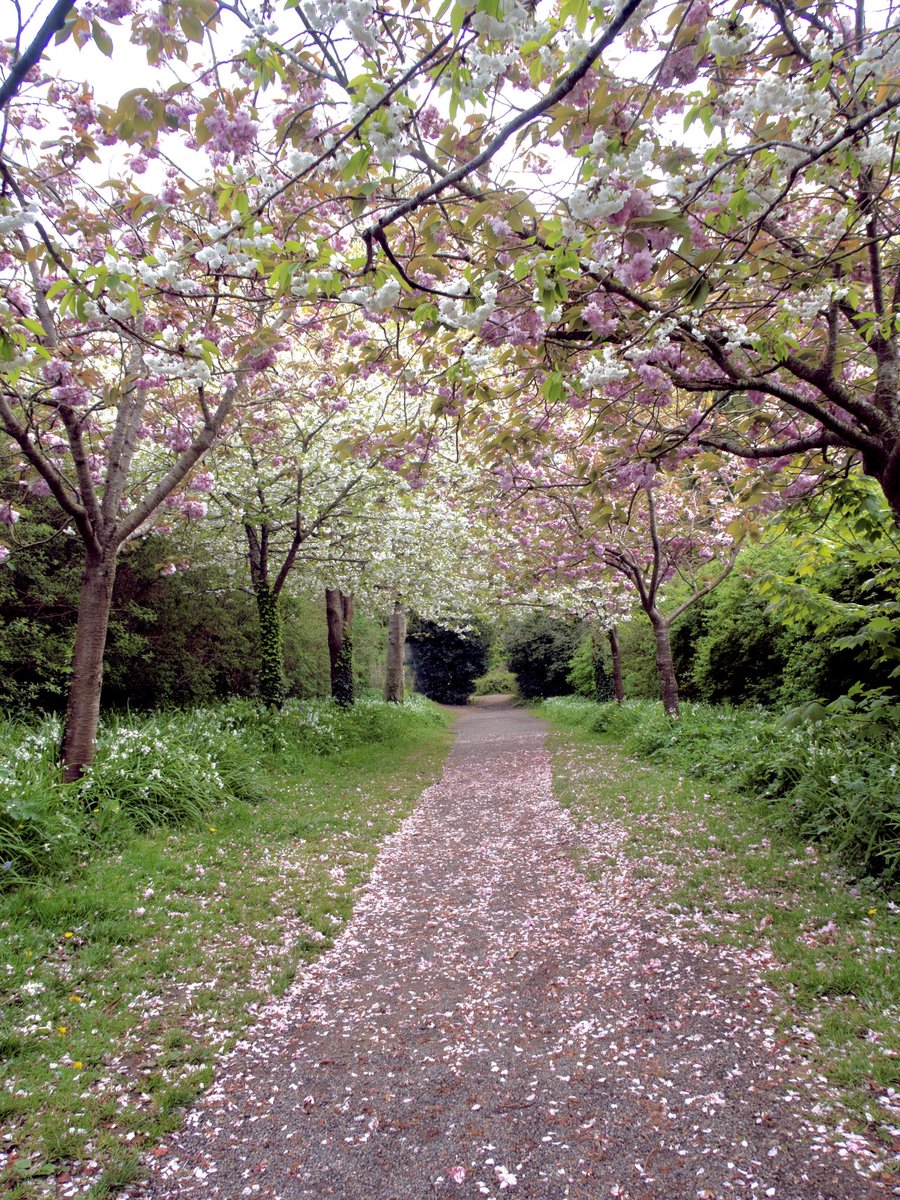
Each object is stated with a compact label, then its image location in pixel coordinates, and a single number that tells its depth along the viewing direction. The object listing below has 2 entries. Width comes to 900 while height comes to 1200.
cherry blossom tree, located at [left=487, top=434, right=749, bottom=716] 9.45
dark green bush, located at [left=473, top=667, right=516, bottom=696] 42.41
